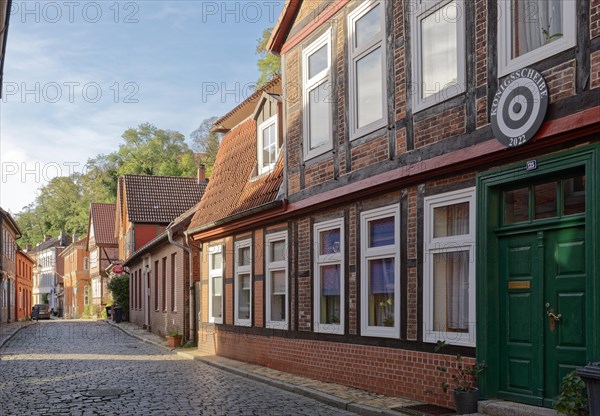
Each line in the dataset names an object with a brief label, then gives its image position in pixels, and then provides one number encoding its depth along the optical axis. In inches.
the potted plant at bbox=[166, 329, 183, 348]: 894.4
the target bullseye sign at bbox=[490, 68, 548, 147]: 319.0
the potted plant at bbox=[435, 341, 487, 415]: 348.5
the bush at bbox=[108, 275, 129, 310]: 1685.5
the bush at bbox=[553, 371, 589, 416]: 269.6
